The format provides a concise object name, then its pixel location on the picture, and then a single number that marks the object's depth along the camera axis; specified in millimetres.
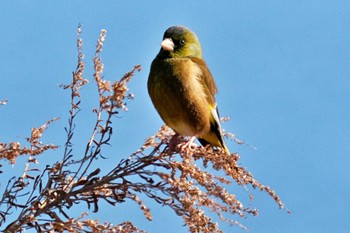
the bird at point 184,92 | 6687
